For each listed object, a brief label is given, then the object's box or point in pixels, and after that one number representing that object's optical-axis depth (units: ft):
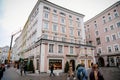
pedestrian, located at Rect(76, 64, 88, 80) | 14.02
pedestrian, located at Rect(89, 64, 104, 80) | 10.85
